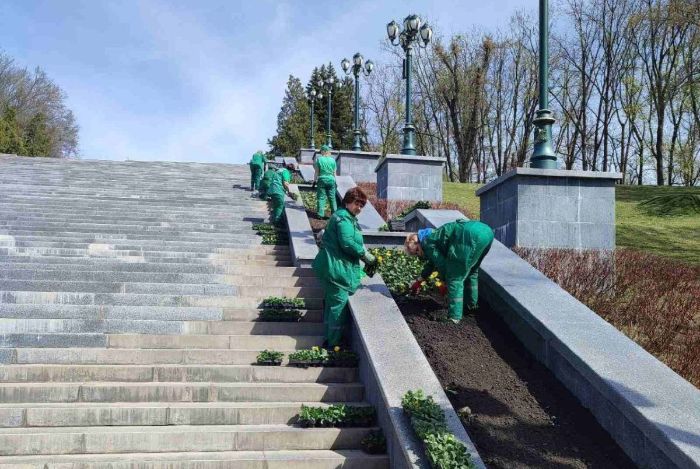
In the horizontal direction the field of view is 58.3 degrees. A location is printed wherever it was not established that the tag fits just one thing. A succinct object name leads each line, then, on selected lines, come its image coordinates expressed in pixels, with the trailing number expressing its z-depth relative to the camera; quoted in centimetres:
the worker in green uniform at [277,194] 1303
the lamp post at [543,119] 930
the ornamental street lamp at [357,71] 2198
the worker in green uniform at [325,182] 1329
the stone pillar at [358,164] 2316
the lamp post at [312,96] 3122
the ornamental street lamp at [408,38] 1534
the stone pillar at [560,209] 938
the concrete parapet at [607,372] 422
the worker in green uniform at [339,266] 674
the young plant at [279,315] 754
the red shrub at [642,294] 672
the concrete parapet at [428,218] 942
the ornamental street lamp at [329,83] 2875
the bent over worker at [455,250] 666
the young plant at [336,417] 551
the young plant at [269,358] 650
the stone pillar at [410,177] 1700
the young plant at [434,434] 420
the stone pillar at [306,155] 3111
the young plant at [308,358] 649
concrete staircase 516
